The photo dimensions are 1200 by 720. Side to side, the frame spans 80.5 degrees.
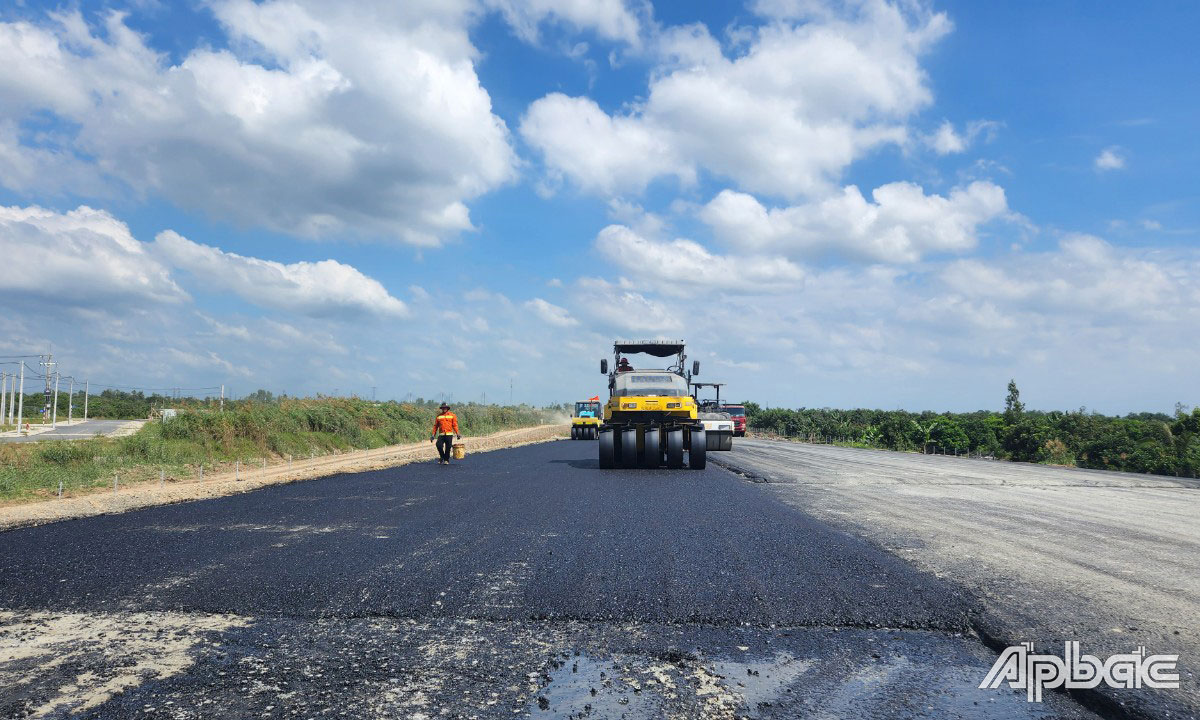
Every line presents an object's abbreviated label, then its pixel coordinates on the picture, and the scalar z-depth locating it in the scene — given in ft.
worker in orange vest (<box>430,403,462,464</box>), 62.13
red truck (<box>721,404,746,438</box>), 145.81
